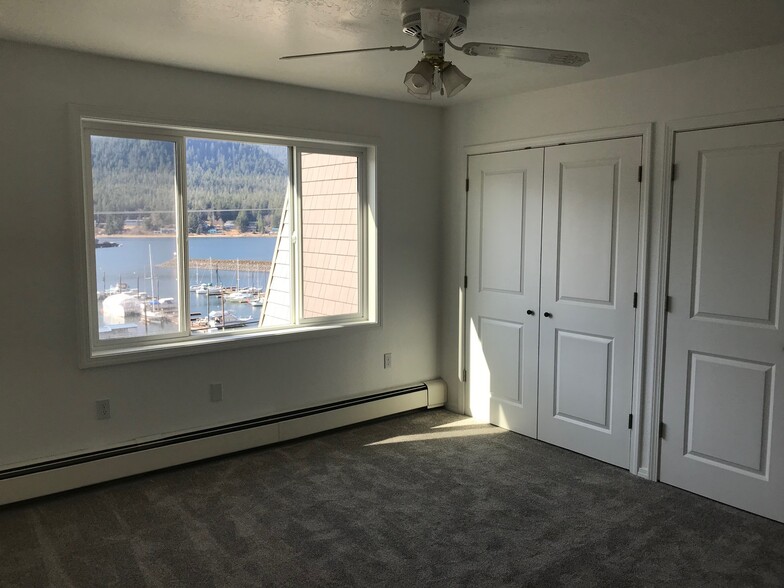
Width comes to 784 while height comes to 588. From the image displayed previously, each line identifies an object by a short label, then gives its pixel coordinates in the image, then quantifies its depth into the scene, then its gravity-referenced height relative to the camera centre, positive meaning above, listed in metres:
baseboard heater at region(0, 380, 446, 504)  3.36 -1.29
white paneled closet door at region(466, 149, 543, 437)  4.42 -0.34
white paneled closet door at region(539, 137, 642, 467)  3.86 -0.36
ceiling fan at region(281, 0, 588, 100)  2.37 +0.75
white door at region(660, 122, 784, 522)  3.23 -0.43
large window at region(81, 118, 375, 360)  3.68 +0.02
